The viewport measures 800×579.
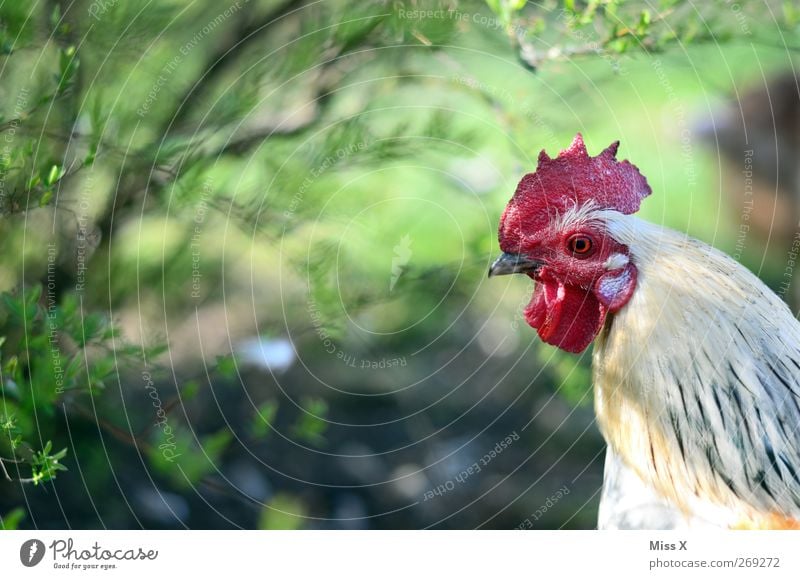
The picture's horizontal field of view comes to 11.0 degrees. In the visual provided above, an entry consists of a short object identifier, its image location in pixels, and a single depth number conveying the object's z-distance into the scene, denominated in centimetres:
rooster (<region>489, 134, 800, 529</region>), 182
